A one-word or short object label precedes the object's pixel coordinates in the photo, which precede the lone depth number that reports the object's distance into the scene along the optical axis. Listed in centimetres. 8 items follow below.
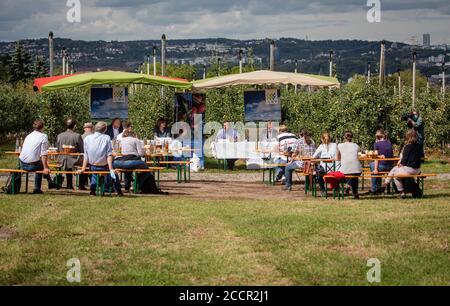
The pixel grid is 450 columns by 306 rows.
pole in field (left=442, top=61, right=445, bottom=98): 4757
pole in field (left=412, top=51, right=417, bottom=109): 3719
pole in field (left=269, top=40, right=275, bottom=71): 3388
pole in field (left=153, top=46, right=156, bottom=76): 5671
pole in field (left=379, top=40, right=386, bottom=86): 3384
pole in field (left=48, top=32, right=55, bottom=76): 3321
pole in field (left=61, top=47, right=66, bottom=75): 5102
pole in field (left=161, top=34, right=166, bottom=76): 3211
